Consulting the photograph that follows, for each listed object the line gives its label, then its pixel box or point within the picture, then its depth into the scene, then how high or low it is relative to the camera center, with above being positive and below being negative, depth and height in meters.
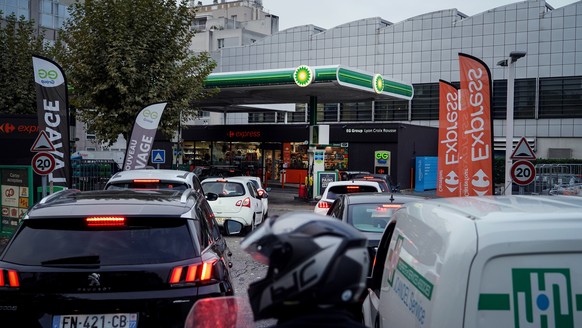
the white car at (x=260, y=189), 17.31 -1.20
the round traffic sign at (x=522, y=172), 14.51 -0.52
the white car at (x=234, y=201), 15.66 -1.39
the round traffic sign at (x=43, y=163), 11.98 -0.34
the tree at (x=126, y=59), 20.48 +3.04
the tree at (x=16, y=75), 26.41 +3.15
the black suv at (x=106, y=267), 4.03 -0.84
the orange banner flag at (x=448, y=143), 15.43 +0.18
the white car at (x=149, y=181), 9.55 -0.54
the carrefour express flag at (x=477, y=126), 12.56 +0.52
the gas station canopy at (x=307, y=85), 23.75 +2.72
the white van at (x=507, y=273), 2.38 -0.49
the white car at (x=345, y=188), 13.19 -0.86
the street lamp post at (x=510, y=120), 16.36 +0.85
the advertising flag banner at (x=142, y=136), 18.09 +0.33
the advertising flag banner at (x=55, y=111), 13.72 +0.80
